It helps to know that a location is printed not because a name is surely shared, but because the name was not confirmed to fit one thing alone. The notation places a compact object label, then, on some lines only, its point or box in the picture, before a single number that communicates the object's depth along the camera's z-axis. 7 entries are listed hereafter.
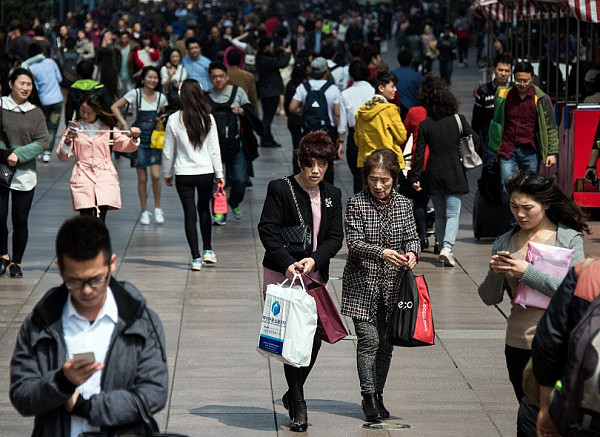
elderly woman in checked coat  12.21
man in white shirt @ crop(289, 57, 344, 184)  26.74
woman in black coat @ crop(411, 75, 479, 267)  20.29
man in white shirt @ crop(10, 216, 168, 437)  6.90
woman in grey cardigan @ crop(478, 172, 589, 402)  9.87
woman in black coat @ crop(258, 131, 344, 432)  12.15
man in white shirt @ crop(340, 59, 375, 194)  25.77
